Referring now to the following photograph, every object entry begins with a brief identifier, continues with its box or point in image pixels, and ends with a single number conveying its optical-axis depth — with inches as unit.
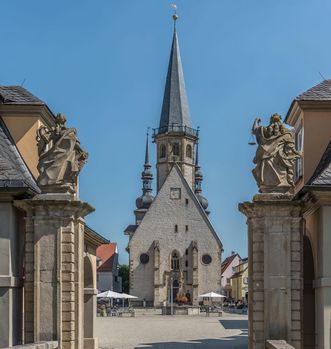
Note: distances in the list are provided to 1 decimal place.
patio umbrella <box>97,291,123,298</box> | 2645.2
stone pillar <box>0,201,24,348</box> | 682.8
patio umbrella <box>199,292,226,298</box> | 2966.8
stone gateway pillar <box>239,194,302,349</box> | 707.4
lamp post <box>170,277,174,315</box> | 3262.3
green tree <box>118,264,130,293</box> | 5044.3
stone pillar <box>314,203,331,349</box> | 677.3
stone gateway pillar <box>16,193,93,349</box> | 702.5
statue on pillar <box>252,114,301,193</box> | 719.7
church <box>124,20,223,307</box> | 3435.0
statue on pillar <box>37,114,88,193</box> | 714.2
